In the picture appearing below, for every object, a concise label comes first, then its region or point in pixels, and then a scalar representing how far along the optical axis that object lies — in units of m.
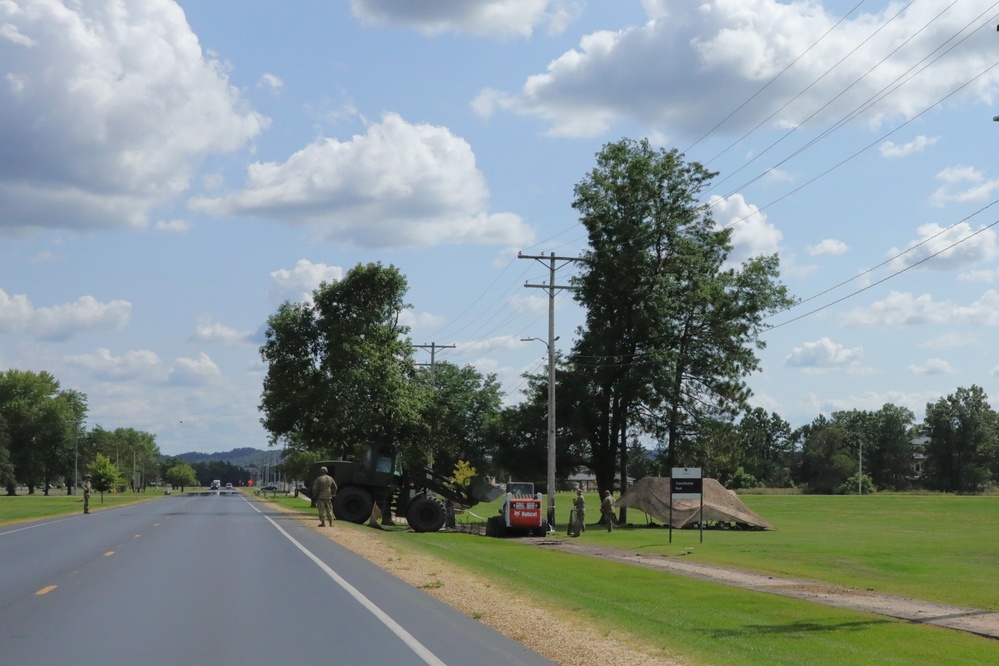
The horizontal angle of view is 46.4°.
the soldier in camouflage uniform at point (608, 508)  47.00
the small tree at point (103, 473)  114.44
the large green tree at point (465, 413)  100.00
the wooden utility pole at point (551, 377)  47.00
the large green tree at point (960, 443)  150.50
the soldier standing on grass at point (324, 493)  41.12
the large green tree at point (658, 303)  58.47
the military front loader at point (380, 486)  45.91
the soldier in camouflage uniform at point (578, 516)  42.22
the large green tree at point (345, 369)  60.28
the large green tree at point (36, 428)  149.75
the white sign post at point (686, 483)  38.75
